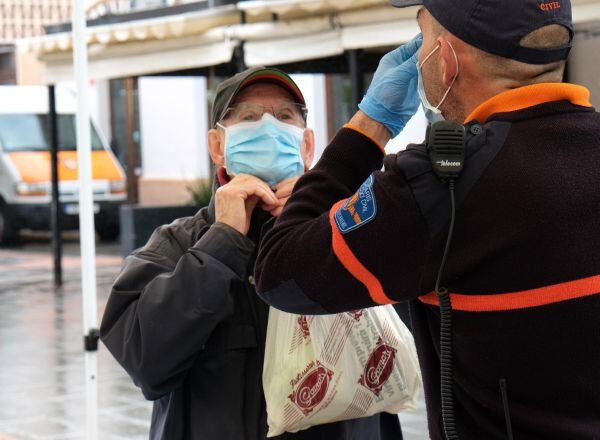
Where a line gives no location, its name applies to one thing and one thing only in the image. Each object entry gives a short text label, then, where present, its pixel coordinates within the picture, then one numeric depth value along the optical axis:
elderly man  2.51
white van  19.05
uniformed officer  1.78
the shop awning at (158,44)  9.73
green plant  13.88
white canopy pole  4.34
